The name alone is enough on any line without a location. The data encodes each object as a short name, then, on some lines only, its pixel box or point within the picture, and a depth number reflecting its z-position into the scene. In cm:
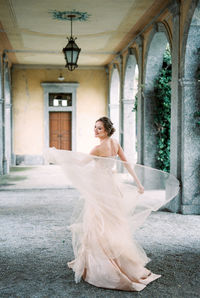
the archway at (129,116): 1234
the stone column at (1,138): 1217
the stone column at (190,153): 687
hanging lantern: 851
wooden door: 1655
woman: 363
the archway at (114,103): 1562
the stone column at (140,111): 967
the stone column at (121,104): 1274
